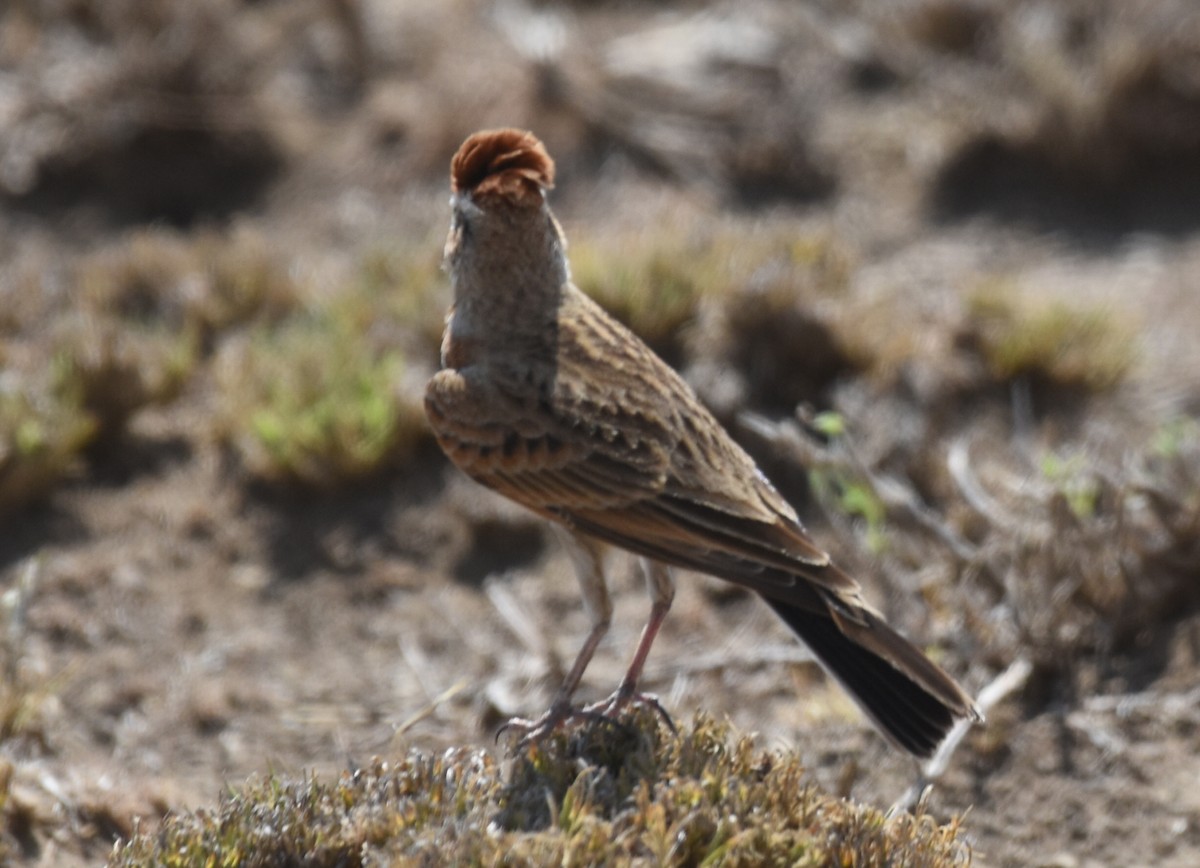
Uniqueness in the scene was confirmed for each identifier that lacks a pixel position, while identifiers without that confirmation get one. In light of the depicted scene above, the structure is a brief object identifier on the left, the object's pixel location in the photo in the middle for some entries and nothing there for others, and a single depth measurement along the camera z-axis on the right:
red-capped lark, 8.87
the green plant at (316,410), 14.02
